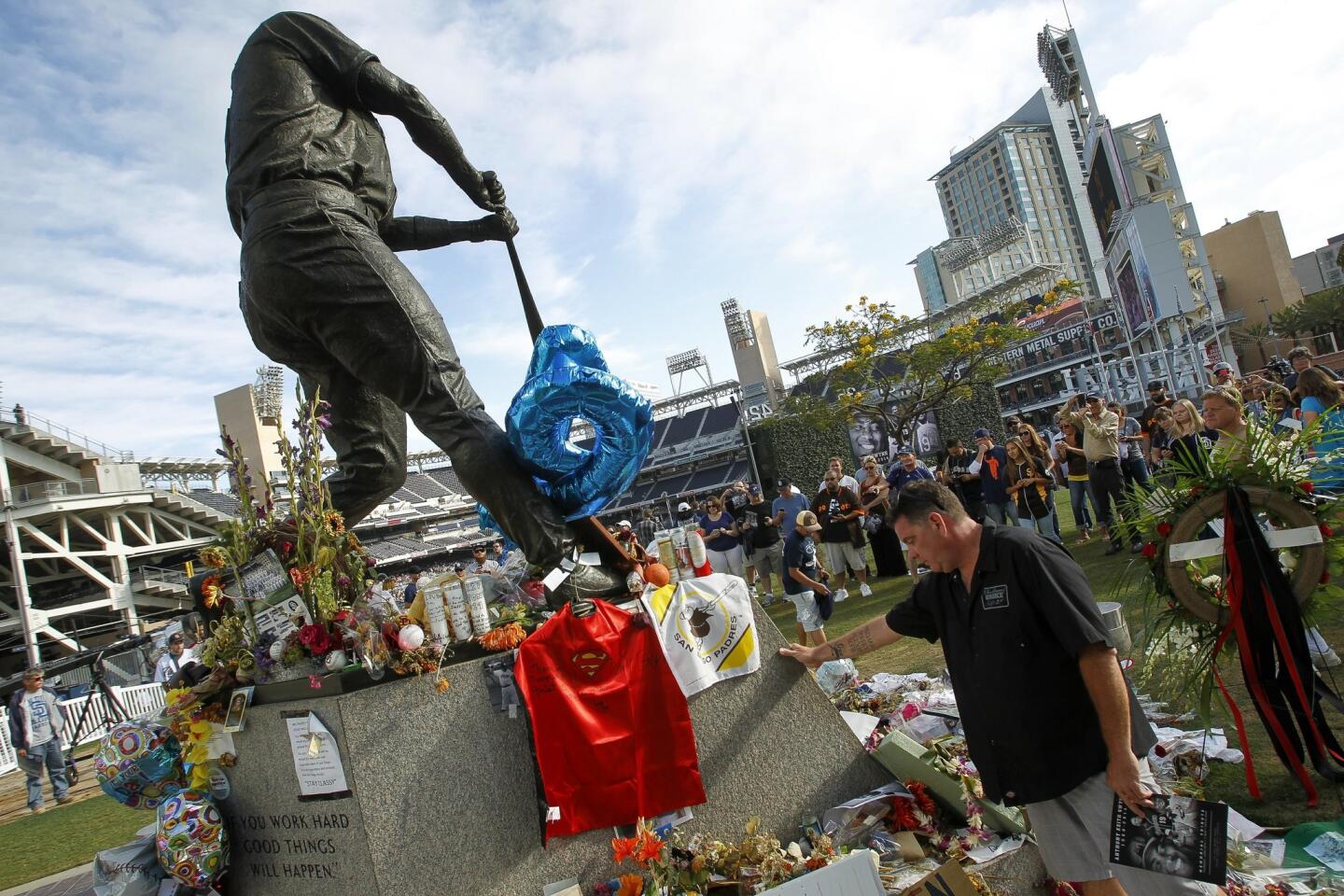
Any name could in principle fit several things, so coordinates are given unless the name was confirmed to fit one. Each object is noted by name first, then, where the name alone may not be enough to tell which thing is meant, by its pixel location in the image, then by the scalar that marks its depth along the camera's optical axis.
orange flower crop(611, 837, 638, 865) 2.71
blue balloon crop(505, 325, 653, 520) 3.11
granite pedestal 2.57
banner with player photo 35.69
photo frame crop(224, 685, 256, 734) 2.84
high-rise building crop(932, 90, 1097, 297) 136.50
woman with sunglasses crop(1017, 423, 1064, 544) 9.07
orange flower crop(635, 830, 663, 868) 2.66
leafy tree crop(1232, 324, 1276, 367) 55.13
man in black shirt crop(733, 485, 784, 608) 10.38
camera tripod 12.61
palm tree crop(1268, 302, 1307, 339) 53.09
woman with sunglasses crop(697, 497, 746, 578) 10.11
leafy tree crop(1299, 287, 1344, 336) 50.72
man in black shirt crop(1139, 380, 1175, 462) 8.79
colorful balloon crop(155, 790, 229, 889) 2.80
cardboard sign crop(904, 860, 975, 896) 2.31
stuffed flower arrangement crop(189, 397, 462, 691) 2.72
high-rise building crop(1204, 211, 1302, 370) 61.88
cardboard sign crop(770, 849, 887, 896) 2.39
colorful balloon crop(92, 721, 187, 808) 3.12
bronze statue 2.93
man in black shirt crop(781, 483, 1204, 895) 2.12
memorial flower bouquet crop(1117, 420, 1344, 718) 2.94
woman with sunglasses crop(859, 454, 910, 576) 10.27
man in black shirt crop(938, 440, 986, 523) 9.46
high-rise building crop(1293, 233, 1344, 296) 72.62
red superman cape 2.78
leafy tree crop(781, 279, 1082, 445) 25.02
